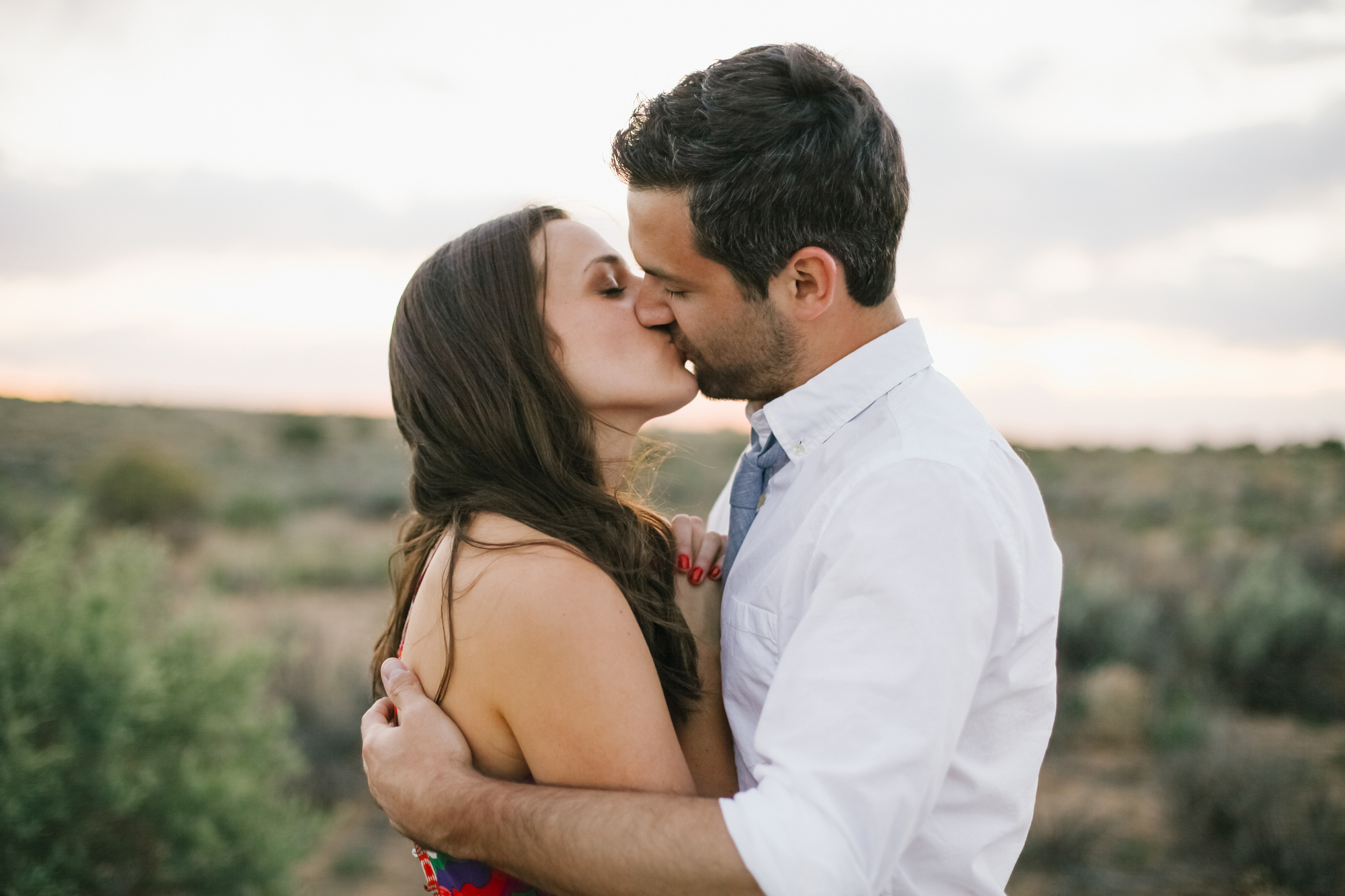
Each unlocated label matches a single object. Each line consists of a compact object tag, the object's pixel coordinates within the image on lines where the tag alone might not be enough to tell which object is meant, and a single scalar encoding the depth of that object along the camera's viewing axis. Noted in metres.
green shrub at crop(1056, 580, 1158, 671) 7.70
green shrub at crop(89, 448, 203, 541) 14.03
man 1.39
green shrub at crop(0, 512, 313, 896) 3.54
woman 1.73
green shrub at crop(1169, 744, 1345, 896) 4.63
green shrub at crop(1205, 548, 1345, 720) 7.09
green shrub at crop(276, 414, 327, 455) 32.81
